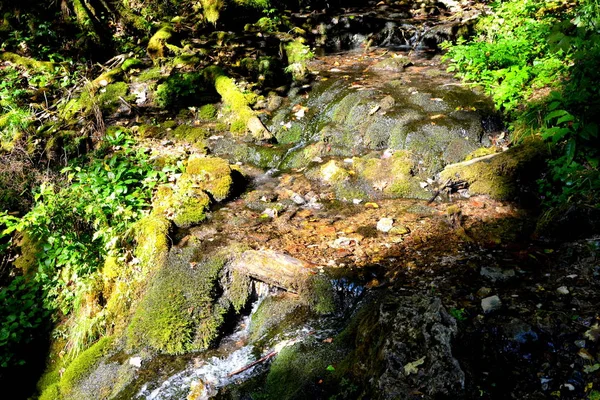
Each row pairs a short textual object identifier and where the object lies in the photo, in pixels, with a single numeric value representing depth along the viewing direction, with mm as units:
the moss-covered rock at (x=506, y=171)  4750
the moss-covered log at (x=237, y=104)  7219
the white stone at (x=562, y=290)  3016
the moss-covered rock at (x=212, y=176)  5621
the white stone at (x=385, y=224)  4617
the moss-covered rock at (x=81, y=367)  3908
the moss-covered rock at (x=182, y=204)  5113
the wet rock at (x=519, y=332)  2588
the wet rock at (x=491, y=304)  2972
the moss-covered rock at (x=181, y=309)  3904
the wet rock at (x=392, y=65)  8391
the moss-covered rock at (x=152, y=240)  4535
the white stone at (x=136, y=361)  3816
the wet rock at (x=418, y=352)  2084
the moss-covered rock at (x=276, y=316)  3832
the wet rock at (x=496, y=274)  3428
